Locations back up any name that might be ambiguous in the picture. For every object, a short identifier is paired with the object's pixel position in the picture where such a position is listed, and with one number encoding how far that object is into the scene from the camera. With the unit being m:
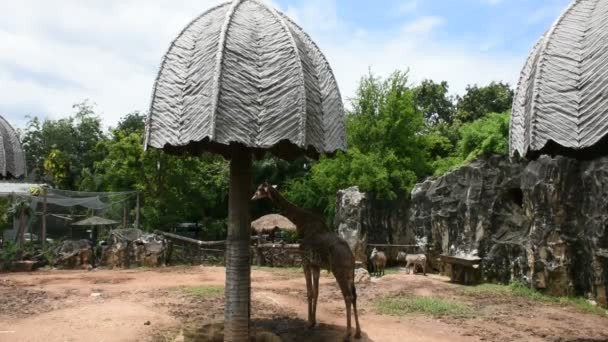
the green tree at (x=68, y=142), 34.22
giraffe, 7.28
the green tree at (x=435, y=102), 36.34
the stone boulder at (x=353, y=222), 17.89
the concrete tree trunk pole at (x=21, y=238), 18.28
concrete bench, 13.91
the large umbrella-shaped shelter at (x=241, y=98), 4.59
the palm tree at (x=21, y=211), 18.54
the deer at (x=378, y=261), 16.70
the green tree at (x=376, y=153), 23.23
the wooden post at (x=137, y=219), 20.62
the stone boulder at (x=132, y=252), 18.58
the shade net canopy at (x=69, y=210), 19.42
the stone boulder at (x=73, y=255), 18.36
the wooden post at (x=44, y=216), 18.52
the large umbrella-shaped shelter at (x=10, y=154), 5.61
